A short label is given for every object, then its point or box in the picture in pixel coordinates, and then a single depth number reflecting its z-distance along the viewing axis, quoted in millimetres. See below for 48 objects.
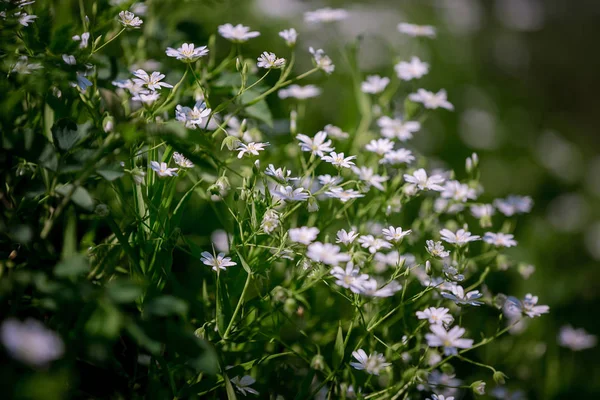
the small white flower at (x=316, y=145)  1520
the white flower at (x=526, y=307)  1511
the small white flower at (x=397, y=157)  1548
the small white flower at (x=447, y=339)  1463
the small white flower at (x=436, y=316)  1481
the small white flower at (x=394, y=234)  1496
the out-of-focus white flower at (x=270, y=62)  1511
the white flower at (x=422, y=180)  1525
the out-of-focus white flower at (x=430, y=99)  1618
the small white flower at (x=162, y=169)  1477
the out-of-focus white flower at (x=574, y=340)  1677
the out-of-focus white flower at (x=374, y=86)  1636
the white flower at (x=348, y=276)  1455
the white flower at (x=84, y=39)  1517
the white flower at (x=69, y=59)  1479
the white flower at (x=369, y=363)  1470
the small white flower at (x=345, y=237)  1495
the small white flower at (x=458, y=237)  1517
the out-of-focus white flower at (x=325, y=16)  1651
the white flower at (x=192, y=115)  1488
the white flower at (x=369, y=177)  1535
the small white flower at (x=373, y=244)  1494
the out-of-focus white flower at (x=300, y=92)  1608
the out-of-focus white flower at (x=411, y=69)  1632
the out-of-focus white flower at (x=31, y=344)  1371
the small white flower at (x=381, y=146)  1553
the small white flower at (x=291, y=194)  1479
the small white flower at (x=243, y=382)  1480
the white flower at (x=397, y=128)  1598
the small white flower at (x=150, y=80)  1493
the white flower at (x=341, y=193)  1492
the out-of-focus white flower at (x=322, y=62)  1551
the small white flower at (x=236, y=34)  1551
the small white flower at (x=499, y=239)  1546
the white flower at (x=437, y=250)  1493
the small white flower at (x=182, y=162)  1493
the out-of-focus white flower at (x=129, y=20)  1504
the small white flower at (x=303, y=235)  1459
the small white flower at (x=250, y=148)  1494
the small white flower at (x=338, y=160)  1508
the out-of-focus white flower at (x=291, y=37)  1558
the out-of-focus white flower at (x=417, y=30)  1678
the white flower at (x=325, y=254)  1449
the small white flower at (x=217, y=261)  1481
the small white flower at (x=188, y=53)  1500
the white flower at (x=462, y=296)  1490
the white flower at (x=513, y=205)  1610
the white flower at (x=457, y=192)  1564
